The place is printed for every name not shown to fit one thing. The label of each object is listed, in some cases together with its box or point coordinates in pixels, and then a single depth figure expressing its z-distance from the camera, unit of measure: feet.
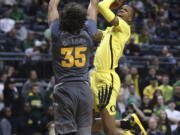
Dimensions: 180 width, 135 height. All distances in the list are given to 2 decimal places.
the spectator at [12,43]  54.13
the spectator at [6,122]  45.65
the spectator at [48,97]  48.83
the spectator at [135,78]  54.23
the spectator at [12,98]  48.01
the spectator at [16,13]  60.18
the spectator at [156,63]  57.16
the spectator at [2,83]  47.57
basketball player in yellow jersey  28.81
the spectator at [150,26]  70.57
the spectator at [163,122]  43.47
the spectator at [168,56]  60.70
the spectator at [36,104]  47.09
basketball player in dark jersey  23.39
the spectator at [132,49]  58.75
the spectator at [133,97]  50.15
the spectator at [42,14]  63.67
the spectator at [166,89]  52.42
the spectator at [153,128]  42.07
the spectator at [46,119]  46.21
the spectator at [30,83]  49.29
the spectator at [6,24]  57.93
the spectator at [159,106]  47.53
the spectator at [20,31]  57.57
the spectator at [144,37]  65.51
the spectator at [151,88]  52.35
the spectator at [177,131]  43.62
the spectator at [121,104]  47.84
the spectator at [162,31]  71.81
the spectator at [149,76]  54.03
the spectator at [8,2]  63.67
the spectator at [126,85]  51.44
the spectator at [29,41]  55.83
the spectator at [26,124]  46.75
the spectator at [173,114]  47.21
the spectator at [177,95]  48.67
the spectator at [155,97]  48.53
